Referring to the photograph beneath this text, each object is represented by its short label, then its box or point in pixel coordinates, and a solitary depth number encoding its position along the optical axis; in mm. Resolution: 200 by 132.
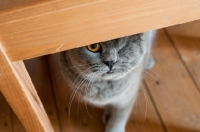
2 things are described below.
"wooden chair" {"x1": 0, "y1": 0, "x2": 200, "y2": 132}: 427
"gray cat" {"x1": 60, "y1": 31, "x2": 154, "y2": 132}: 747
